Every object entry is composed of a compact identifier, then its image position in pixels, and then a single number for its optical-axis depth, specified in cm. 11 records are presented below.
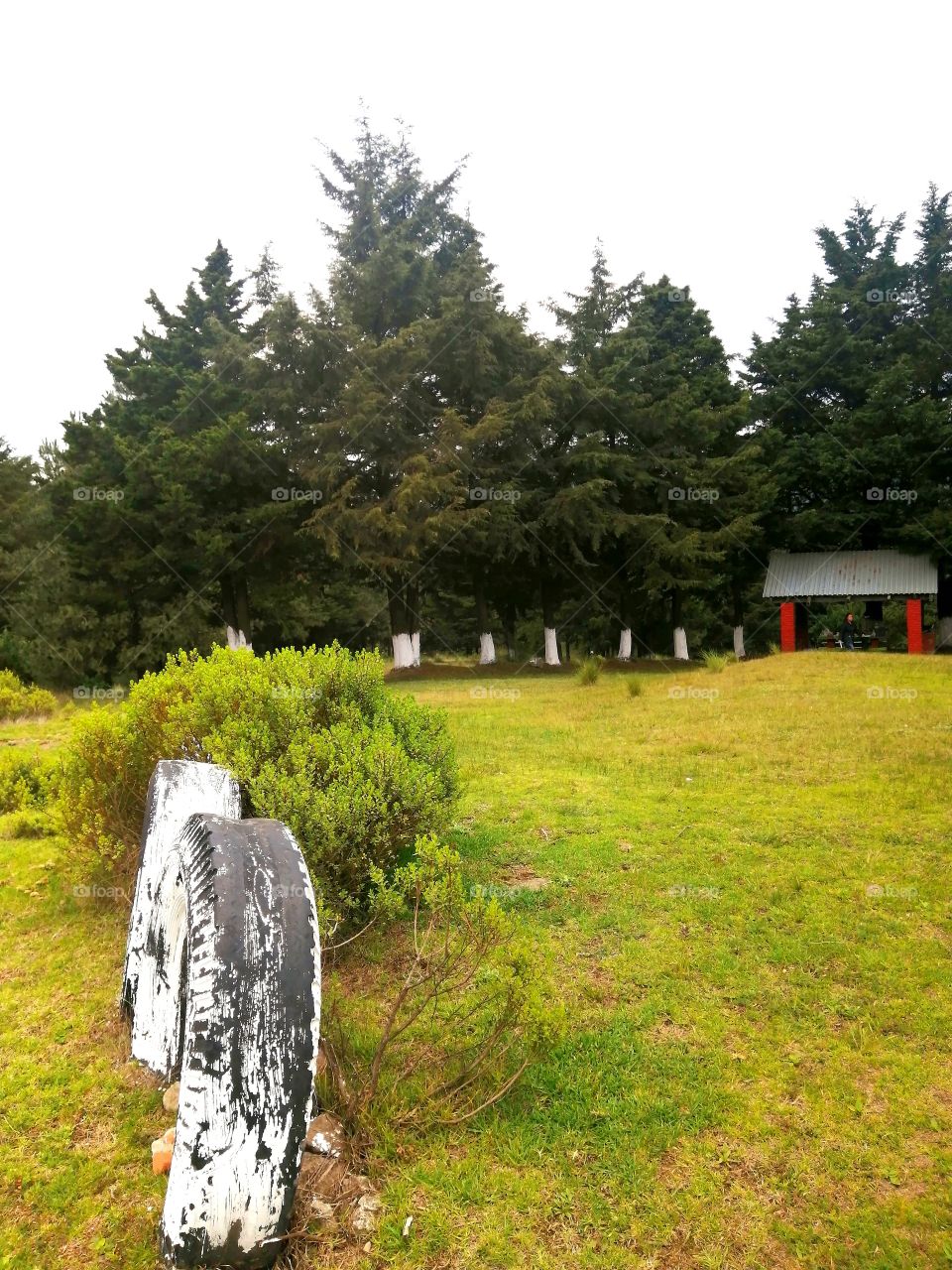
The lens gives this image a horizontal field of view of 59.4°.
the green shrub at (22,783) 870
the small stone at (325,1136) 331
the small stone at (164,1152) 334
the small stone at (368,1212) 306
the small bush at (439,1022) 359
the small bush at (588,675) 1812
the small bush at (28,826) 796
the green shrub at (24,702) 1628
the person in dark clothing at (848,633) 2194
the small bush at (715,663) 1853
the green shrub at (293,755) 486
